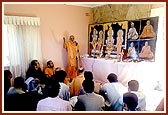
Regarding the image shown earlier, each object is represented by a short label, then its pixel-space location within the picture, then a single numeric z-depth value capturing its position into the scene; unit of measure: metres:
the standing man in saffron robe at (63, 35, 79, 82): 5.34
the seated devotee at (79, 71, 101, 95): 4.45
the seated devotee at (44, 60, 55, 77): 5.21
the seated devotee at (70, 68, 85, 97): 4.87
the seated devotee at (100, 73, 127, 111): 4.34
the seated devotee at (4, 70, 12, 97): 3.14
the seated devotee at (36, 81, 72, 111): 3.25
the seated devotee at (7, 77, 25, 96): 4.07
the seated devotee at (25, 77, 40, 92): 4.63
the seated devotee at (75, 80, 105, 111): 3.56
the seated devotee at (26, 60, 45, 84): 5.17
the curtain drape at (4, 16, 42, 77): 4.93
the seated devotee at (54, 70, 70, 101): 4.55
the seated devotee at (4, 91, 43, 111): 3.33
